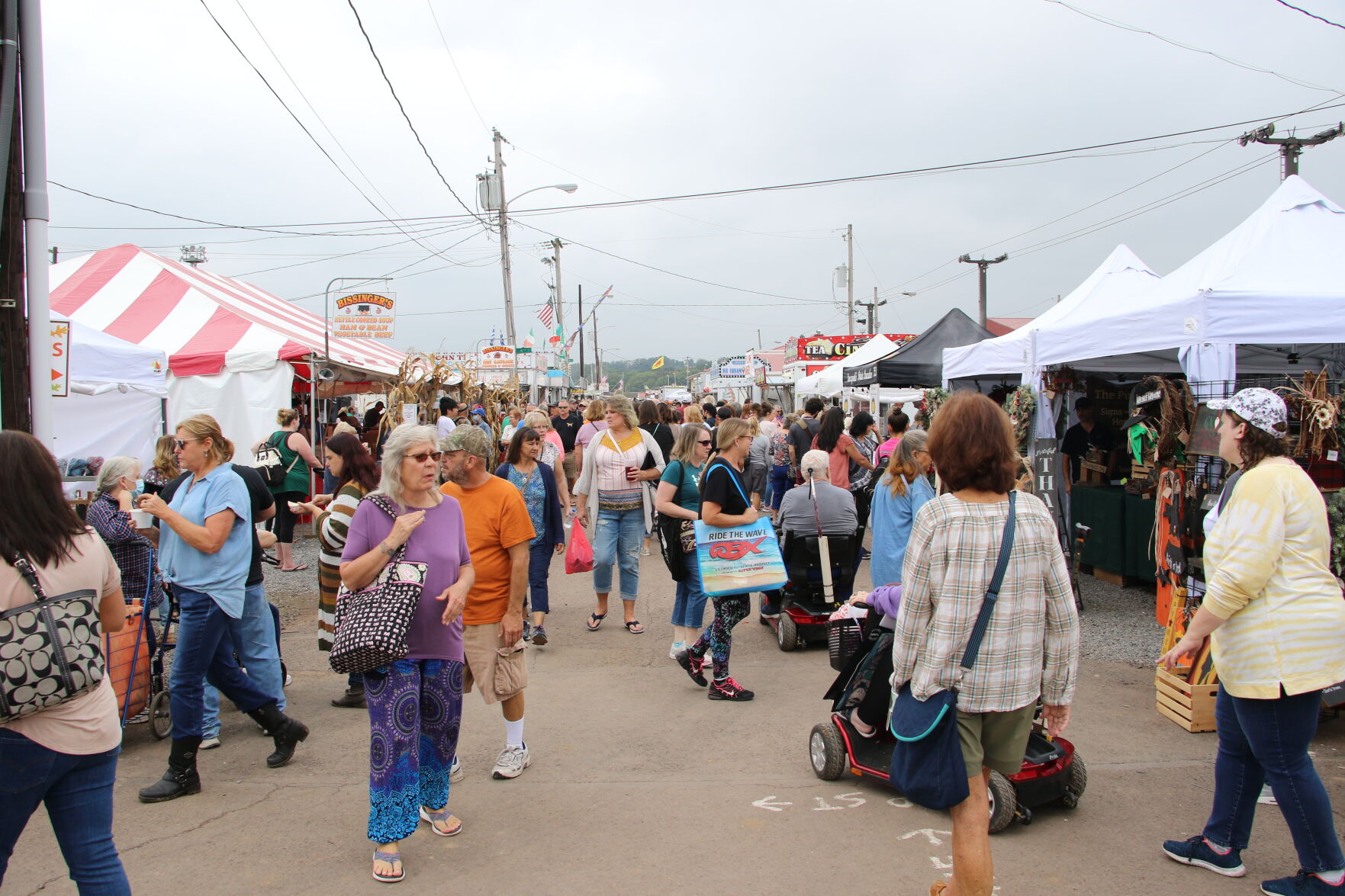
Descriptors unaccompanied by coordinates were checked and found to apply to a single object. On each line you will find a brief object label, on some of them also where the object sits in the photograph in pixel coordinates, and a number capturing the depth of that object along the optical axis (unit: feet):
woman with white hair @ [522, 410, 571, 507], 23.61
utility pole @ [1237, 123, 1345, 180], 53.98
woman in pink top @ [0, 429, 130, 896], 7.96
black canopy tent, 41.01
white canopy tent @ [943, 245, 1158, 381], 25.73
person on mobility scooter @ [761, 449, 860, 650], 20.77
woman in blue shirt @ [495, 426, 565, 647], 21.68
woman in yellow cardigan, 9.88
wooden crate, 15.80
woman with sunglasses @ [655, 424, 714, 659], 18.89
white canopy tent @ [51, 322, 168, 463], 28.45
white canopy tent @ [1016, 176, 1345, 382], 18.74
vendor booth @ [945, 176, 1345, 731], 17.60
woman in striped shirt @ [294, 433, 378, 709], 16.75
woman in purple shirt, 11.03
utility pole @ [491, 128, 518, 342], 83.82
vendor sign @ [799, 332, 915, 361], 129.18
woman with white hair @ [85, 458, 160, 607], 15.38
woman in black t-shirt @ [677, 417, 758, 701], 17.74
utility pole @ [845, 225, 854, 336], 153.69
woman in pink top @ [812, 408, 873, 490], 26.94
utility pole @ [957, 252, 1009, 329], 124.26
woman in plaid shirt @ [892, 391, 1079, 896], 8.47
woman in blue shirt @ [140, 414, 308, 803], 13.51
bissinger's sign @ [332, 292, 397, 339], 49.80
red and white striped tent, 38.60
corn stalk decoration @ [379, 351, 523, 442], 43.32
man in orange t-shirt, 13.43
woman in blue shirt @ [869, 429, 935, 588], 17.95
